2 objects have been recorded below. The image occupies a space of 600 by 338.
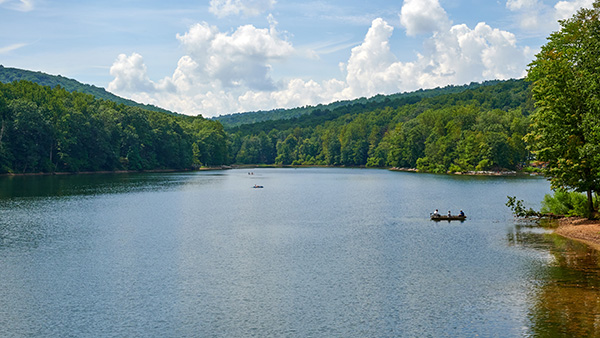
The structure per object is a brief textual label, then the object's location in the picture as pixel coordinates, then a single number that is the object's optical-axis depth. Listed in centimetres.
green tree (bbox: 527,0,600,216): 4984
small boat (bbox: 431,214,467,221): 6600
